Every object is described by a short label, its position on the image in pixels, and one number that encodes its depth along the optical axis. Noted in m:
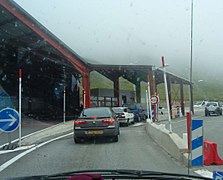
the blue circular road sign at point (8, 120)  11.71
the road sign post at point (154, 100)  22.14
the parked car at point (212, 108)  43.34
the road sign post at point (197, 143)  7.88
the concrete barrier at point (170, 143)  8.82
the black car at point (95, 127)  13.92
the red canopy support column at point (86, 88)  30.45
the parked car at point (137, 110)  32.34
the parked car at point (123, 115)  26.12
